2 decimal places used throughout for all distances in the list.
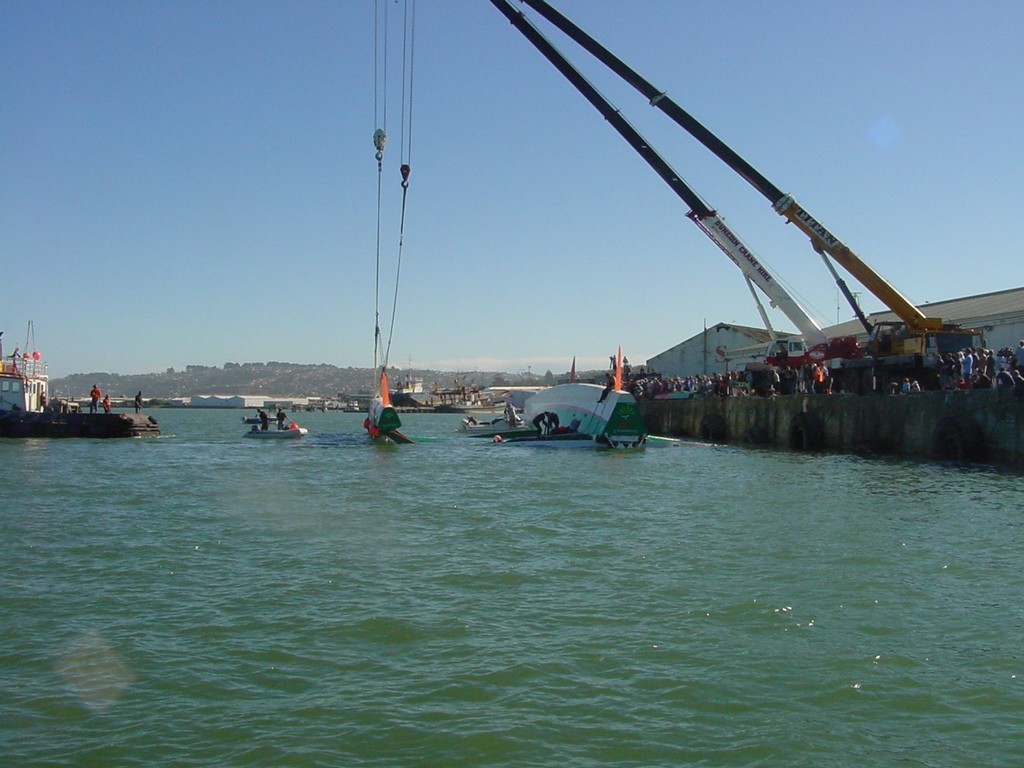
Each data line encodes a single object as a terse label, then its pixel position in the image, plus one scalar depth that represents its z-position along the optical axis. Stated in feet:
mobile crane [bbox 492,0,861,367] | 135.95
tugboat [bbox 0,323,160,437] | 143.23
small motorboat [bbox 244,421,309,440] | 162.30
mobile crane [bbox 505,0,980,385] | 120.78
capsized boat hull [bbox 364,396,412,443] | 143.74
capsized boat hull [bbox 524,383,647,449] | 124.77
